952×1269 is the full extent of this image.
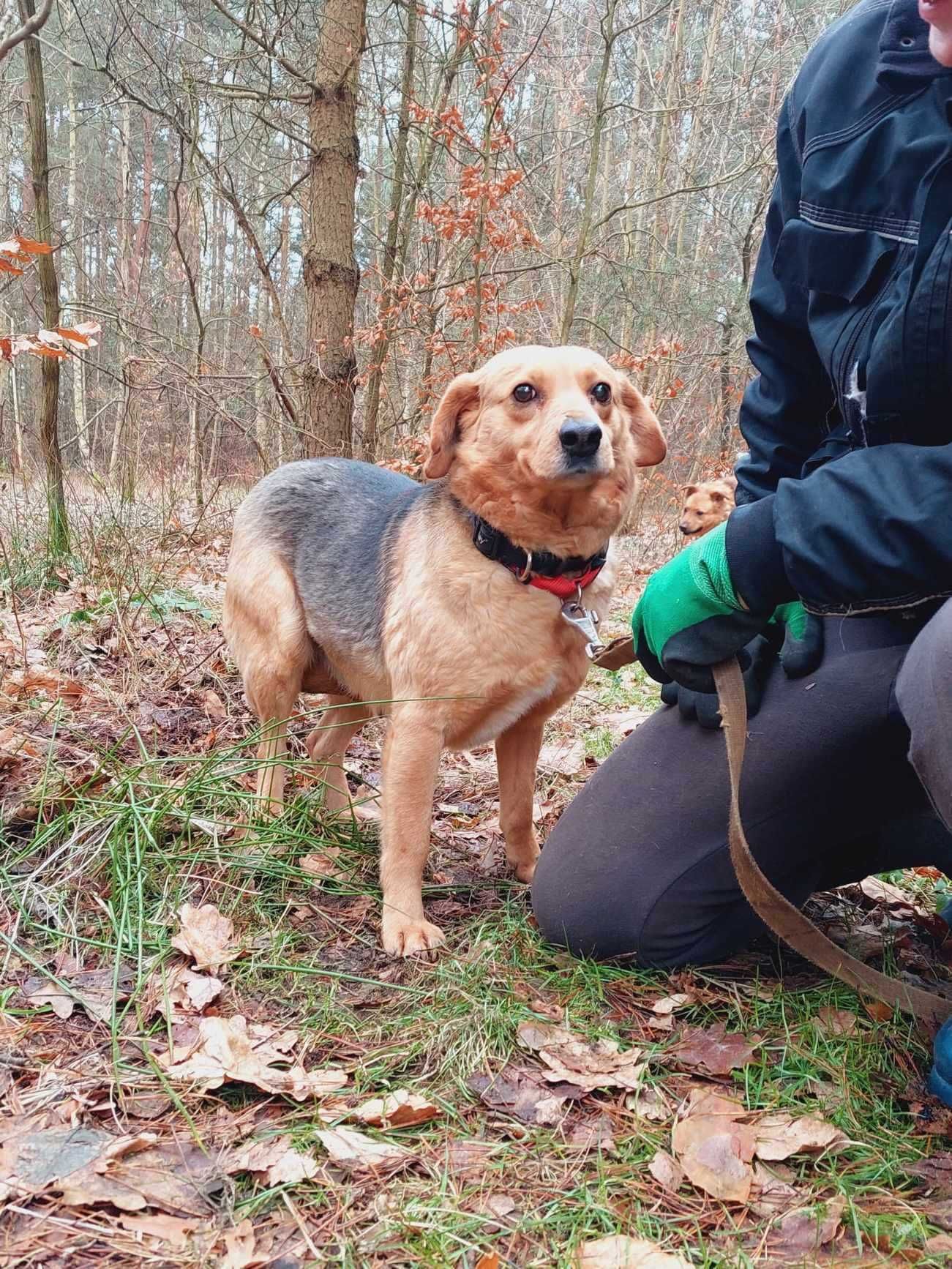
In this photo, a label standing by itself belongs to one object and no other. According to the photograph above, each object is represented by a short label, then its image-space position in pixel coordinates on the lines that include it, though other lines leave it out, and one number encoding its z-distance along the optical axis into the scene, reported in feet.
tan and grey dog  2.42
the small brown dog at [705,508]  8.06
